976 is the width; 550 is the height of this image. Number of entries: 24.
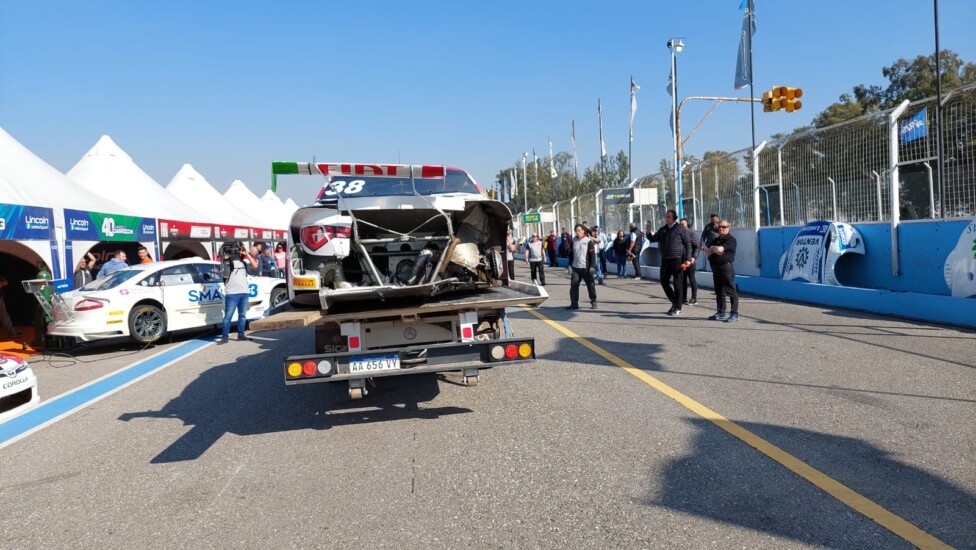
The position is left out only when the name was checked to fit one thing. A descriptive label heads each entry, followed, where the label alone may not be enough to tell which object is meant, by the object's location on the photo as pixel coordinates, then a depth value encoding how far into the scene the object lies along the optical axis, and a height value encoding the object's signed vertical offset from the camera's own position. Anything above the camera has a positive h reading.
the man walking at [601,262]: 21.50 -0.28
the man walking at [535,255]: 18.03 +0.06
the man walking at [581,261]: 12.74 -0.12
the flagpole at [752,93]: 20.56 +4.76
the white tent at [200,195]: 26.98 +3.33
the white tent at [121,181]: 18.92 +2.88
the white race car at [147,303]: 11.28 -0.43
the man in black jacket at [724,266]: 10.58 -0.29
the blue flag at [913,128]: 10.81 +1.79
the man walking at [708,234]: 13.67 +0.29
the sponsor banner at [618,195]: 25.09 +2.26
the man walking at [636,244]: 21.23 +0.26
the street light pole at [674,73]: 27.34 +7.52
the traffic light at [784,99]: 19.61 +4.27
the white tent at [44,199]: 12.34 +1.66
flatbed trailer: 5.04 -0.62
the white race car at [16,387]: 7.02 -1.08
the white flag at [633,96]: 39.94 +9.37
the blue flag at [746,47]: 21.03 +6.31
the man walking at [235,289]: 11.59 -0.27
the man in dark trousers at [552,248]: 32.89 +0.43
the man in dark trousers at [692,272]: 11.66 -0.43
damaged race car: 5.78 +0.22
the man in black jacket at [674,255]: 11.48 -0.10
